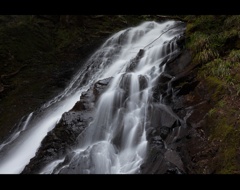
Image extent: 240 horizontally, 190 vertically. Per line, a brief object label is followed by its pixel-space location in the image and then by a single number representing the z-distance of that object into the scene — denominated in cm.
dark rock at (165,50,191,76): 1059
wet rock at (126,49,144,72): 1196
